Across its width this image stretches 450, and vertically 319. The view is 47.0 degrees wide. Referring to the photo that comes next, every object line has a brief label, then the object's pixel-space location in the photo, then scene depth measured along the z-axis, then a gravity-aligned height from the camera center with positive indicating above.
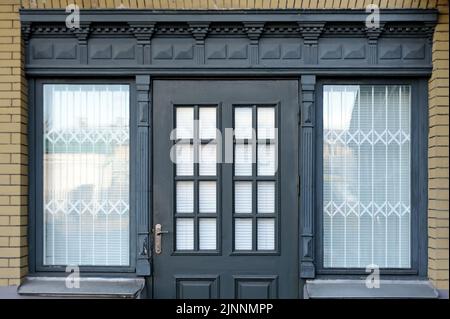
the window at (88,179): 4.64 -0.13
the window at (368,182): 4.60 -0.16
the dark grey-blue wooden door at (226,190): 4.58 -0.23
